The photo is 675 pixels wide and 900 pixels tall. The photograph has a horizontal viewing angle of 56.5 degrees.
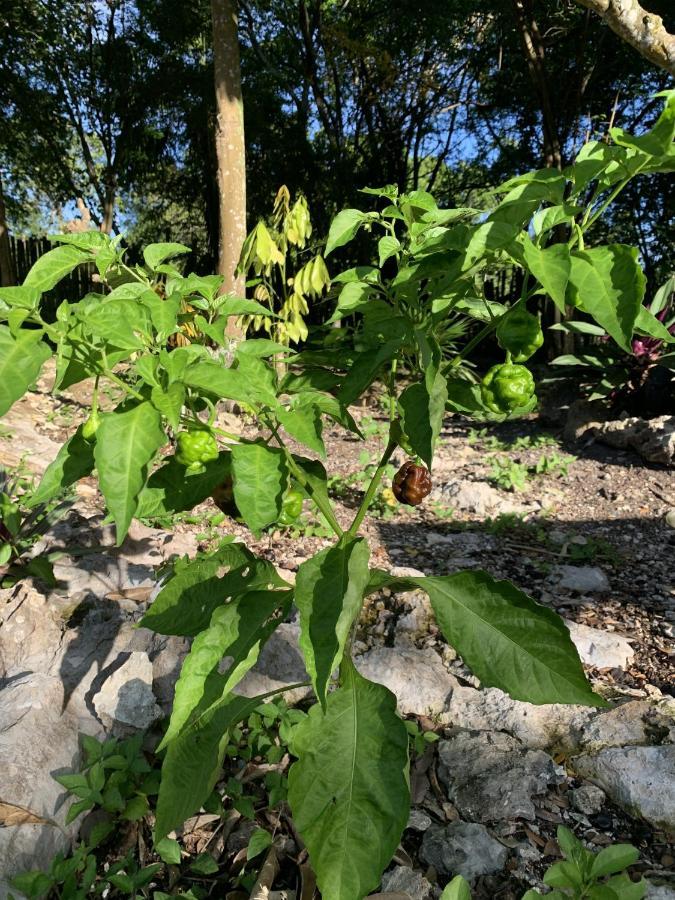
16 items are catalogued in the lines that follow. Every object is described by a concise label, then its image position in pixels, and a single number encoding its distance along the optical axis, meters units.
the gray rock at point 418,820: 1.52
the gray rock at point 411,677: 1.94
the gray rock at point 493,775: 1.53
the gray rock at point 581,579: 3.02
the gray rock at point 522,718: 1.77
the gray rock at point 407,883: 1.31
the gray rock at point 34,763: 1.42
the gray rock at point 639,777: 1.50
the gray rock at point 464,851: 1.39
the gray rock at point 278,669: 1.96
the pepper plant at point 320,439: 0.85
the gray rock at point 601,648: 2.26
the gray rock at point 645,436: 4.64
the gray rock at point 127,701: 1.81
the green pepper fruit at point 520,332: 1.04
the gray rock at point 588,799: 1.56
